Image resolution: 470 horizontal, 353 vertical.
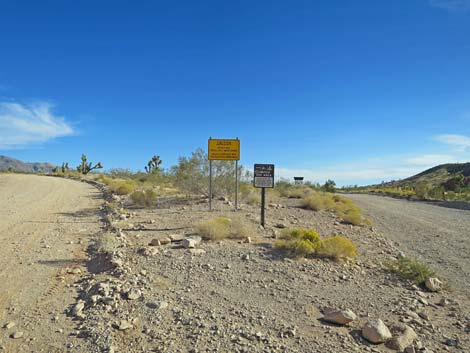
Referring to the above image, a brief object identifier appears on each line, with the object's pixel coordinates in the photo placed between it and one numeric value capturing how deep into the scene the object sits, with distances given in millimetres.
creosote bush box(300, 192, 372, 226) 13969
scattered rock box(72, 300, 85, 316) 4867
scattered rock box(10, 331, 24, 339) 4242
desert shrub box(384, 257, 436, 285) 6965
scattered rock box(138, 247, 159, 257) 7548
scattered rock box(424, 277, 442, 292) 6659
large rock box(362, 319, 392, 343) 4391
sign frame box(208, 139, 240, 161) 14883
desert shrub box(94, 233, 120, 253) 7886
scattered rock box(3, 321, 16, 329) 4469
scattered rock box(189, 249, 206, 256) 7598
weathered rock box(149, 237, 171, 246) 8414
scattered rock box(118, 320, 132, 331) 4461
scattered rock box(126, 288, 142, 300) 5309
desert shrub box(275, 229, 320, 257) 7758
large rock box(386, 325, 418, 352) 4312
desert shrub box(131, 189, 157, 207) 16062
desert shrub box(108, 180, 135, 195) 21516
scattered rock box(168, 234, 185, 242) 8797
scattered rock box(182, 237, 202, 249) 7977
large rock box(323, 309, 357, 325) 4816
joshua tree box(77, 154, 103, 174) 58156
